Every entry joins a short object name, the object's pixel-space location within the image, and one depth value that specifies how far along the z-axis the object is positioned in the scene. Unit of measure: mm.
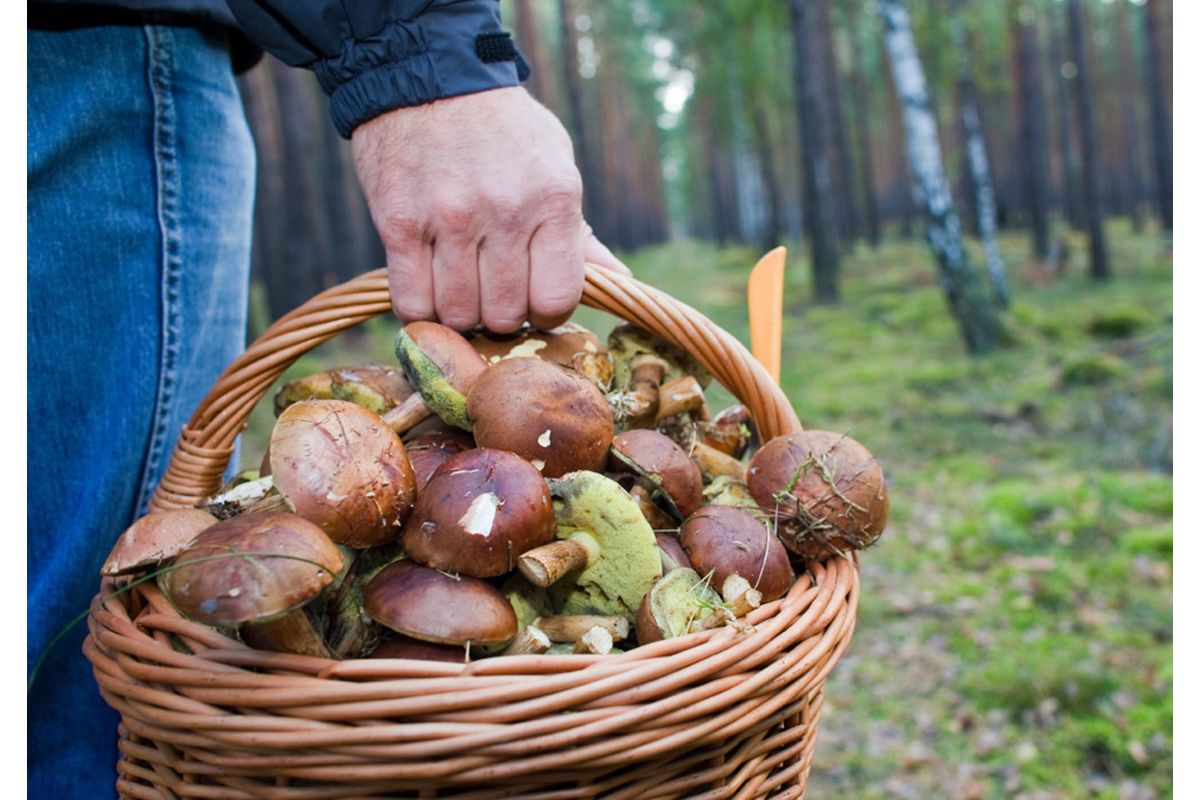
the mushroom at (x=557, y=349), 601
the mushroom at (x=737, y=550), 520
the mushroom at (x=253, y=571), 437
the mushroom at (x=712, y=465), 629
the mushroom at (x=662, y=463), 548
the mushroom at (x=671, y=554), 532
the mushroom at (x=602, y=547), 520
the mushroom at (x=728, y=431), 652
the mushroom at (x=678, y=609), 495
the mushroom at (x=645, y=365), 627
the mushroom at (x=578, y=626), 515
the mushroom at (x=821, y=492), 544
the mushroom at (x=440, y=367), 555
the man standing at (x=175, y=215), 552
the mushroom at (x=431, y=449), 536
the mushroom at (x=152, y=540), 489
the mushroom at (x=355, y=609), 498
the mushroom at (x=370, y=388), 584
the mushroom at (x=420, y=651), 477
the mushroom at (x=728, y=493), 576
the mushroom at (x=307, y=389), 585
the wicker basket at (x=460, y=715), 436
